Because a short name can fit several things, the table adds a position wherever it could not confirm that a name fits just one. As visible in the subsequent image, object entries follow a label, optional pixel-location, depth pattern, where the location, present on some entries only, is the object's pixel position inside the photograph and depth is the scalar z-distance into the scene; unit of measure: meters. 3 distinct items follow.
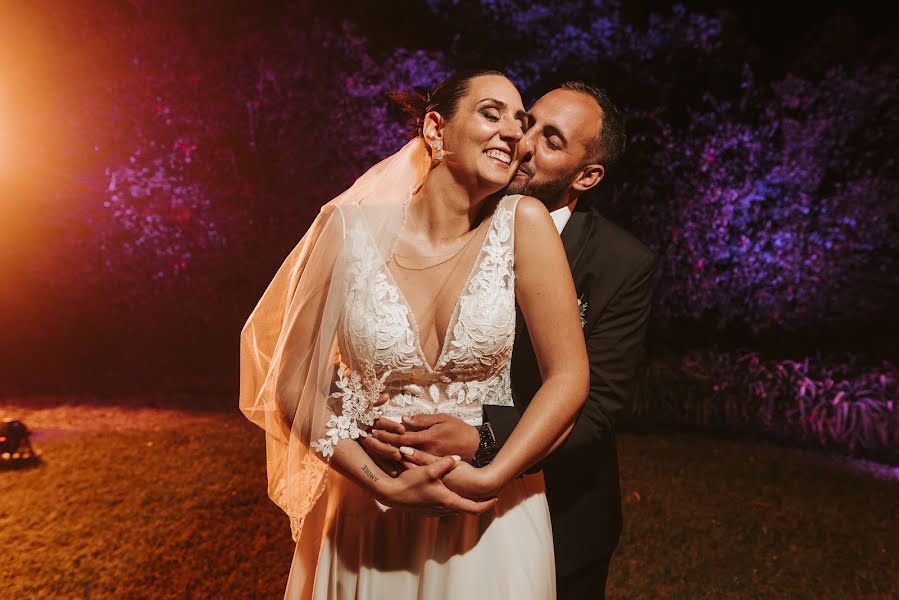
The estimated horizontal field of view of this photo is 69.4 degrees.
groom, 2.05
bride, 1.86
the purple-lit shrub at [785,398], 7.30
